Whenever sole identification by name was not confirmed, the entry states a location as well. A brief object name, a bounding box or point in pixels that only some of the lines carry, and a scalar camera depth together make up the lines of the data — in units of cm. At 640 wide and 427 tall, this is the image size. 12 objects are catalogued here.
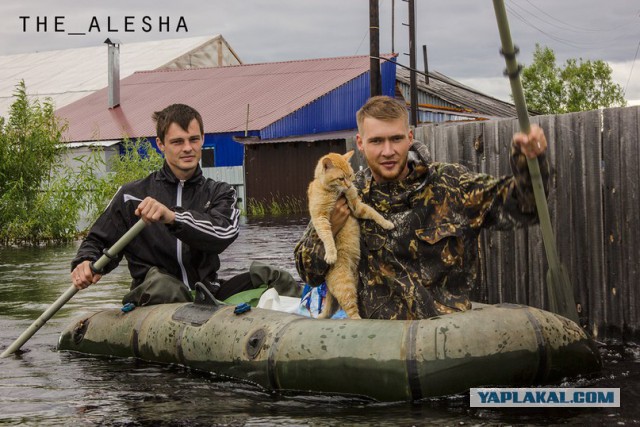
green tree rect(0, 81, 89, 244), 1978
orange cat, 614
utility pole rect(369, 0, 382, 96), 2009
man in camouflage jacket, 591
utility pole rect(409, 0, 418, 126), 3061
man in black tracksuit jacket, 752
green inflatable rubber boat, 575
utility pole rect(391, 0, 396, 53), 3847
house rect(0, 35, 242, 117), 4206
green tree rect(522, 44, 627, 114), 5319
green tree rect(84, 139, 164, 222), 1992
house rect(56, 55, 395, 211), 3212
